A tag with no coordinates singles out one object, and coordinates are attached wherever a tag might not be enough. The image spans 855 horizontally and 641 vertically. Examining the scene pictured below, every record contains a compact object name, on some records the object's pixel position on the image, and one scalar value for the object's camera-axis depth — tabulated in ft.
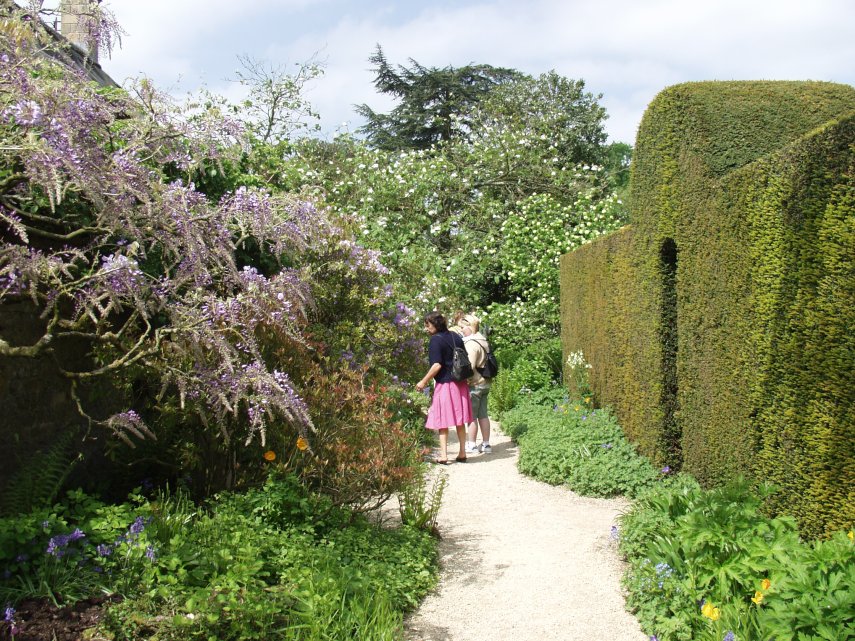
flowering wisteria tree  12.43
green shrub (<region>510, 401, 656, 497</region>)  23.57
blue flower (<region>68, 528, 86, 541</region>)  12.19
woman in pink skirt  28.81
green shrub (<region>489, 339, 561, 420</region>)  42.32
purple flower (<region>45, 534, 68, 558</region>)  11.83
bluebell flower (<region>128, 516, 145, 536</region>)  12.68
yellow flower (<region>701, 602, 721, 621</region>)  12.03
